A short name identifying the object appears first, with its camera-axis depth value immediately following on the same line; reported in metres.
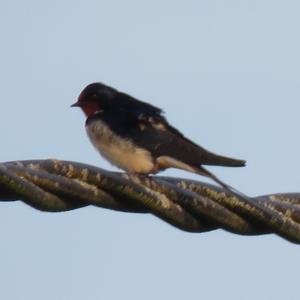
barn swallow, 8.59
